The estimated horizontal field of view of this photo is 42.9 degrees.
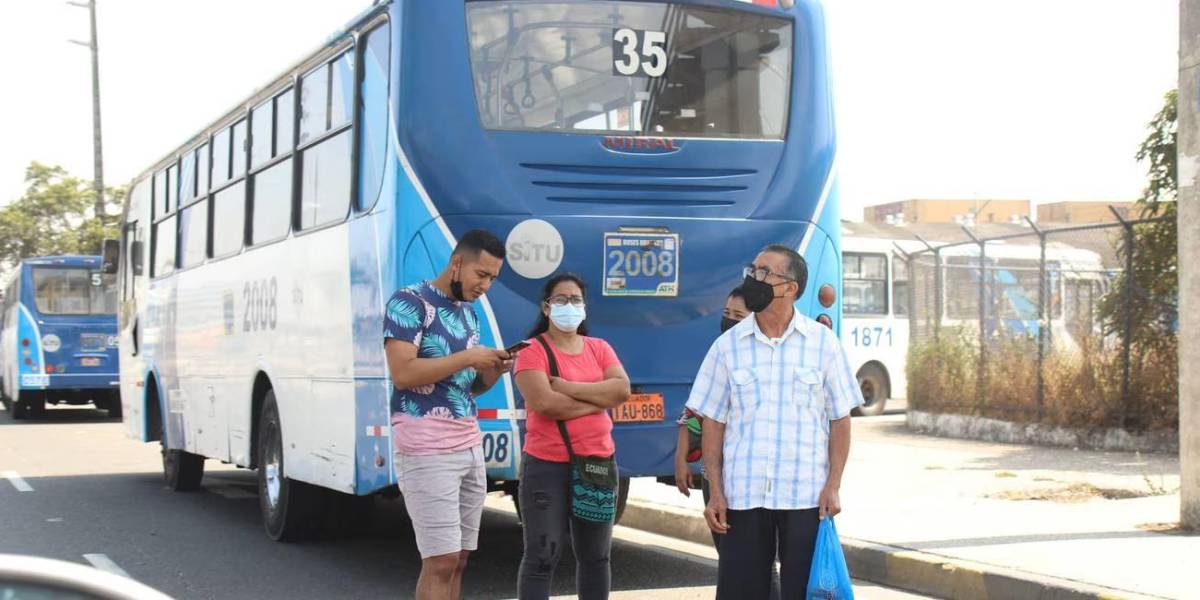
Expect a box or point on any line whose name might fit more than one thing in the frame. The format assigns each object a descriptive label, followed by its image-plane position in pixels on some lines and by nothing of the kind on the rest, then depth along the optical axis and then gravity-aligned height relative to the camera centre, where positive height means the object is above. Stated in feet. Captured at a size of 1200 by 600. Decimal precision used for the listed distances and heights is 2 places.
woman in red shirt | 21.16 -1.62
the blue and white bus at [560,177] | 27.73 +2.84
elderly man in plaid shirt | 17.25 -1.18
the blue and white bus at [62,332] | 94.89 -0.23
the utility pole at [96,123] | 133.39 +17.96
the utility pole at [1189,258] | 32.24 +1.46
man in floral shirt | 19.93 -1.03
